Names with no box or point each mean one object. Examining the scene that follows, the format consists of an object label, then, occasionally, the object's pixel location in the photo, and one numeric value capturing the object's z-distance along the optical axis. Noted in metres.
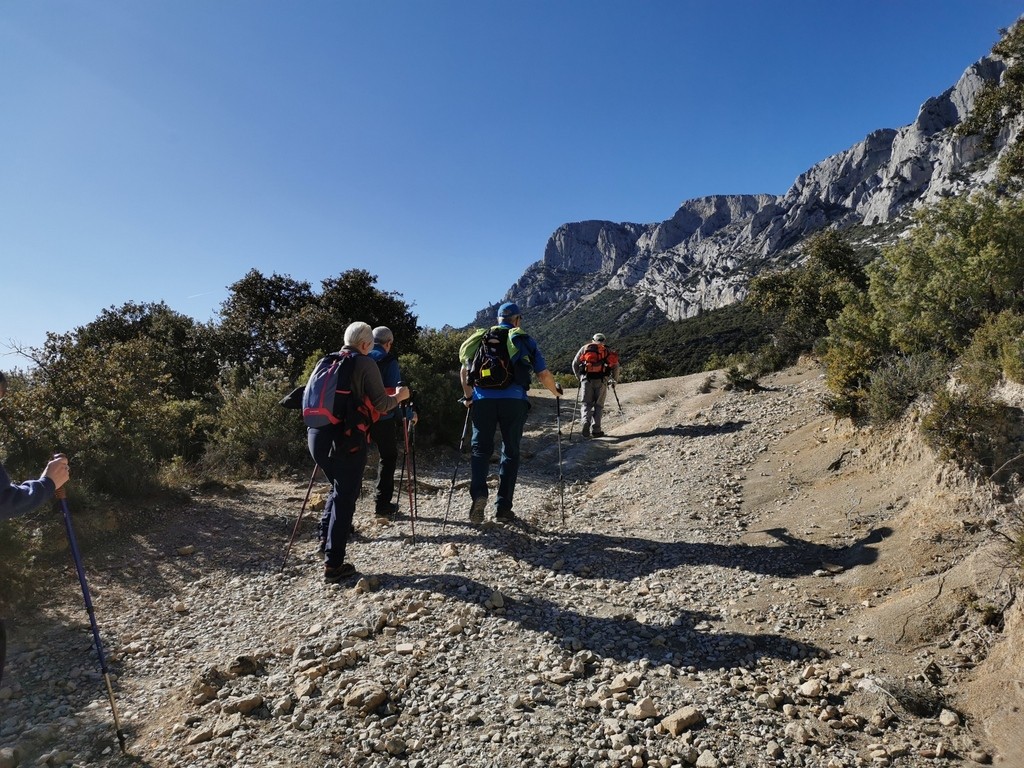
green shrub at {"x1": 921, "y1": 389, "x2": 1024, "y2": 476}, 4.77
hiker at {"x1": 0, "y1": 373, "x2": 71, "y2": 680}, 2.89
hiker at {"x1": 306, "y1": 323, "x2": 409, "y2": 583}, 5.11
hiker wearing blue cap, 6.28
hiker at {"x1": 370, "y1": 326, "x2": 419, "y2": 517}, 7.02
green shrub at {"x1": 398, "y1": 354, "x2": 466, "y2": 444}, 12.84
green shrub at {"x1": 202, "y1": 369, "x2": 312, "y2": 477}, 10.43
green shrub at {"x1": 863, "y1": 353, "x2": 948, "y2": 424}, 6.21
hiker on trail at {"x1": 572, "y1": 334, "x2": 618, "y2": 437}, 12.47
